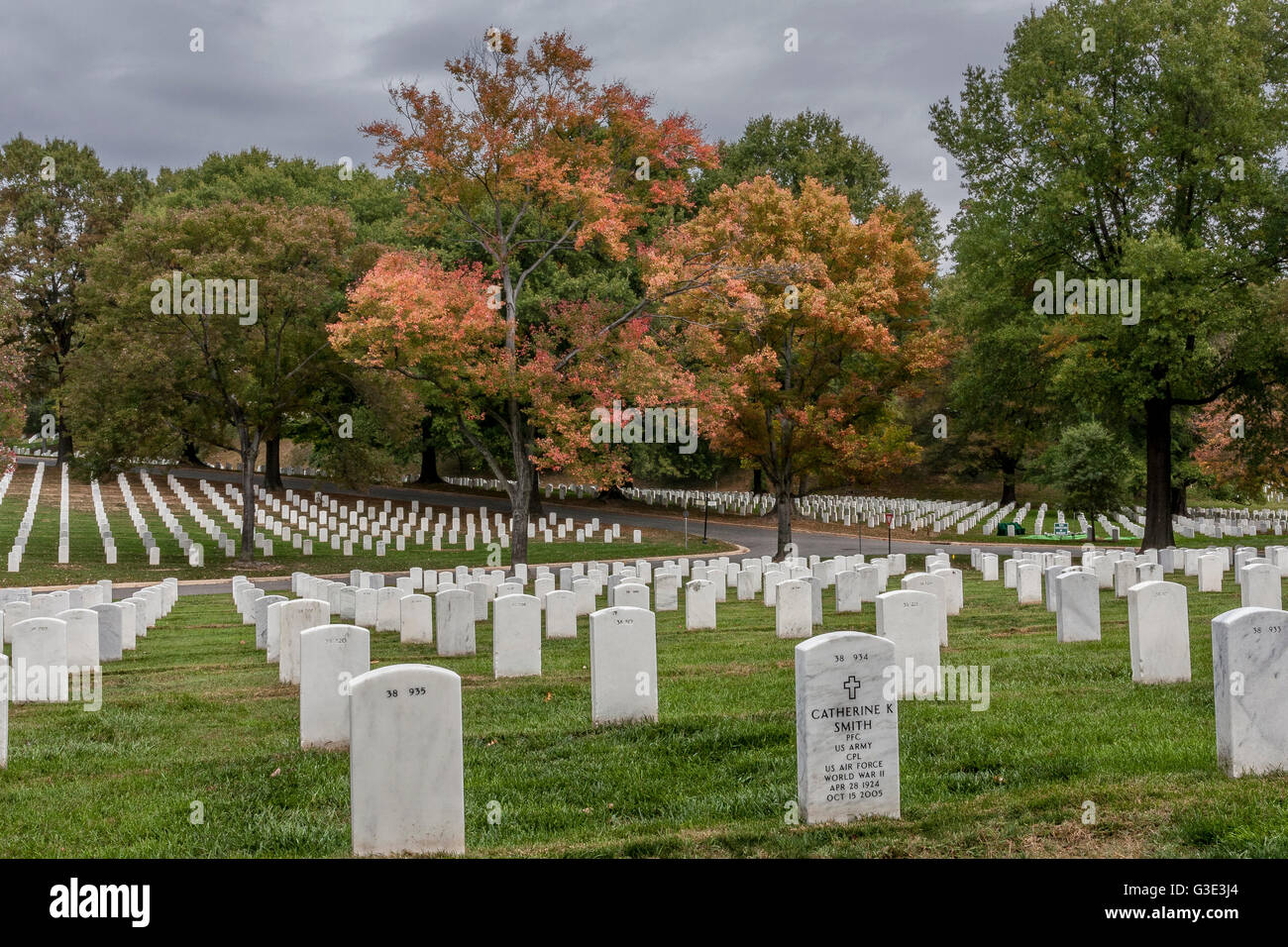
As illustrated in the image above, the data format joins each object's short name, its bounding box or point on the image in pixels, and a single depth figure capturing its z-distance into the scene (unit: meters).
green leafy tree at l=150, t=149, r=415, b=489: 42.94
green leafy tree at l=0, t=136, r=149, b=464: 47.59
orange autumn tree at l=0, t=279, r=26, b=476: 22.28
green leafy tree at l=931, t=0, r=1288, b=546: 23.34
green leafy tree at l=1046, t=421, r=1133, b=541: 32.12
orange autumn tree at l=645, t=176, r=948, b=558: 25.30
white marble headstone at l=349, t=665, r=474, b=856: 5.42
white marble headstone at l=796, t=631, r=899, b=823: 5.75
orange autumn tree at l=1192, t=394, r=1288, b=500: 25.89
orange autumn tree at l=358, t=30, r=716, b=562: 22.69
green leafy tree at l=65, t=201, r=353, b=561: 26.23
